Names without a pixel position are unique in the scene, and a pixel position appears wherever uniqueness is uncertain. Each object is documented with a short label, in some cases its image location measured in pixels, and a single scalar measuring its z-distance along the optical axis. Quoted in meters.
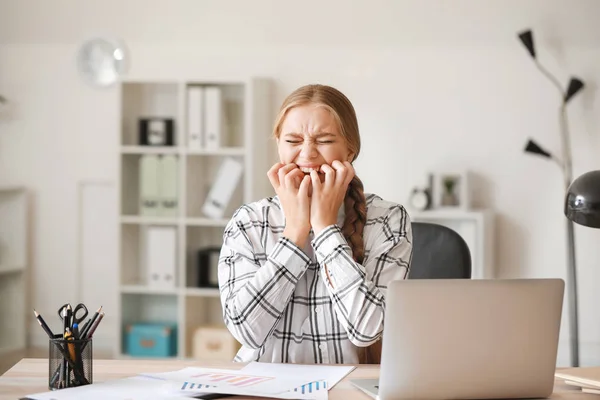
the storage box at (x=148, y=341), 4.60
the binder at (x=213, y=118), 4.45
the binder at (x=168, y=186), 4.51
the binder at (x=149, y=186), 4.52
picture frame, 4.47
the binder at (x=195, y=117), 4.47
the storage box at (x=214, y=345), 4.51
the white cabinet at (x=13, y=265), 4.87
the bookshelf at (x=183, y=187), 4.50
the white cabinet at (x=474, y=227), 4.36
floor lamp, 4.25
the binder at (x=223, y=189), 4.55
